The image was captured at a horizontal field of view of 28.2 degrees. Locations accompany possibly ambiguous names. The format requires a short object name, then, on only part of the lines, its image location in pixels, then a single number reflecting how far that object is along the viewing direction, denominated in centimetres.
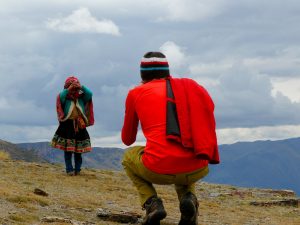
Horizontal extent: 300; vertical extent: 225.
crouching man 798
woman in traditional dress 1752
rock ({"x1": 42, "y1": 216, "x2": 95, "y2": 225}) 924
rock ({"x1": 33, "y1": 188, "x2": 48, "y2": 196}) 1243
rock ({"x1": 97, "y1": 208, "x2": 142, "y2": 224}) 1009
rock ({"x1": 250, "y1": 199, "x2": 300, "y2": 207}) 1634
